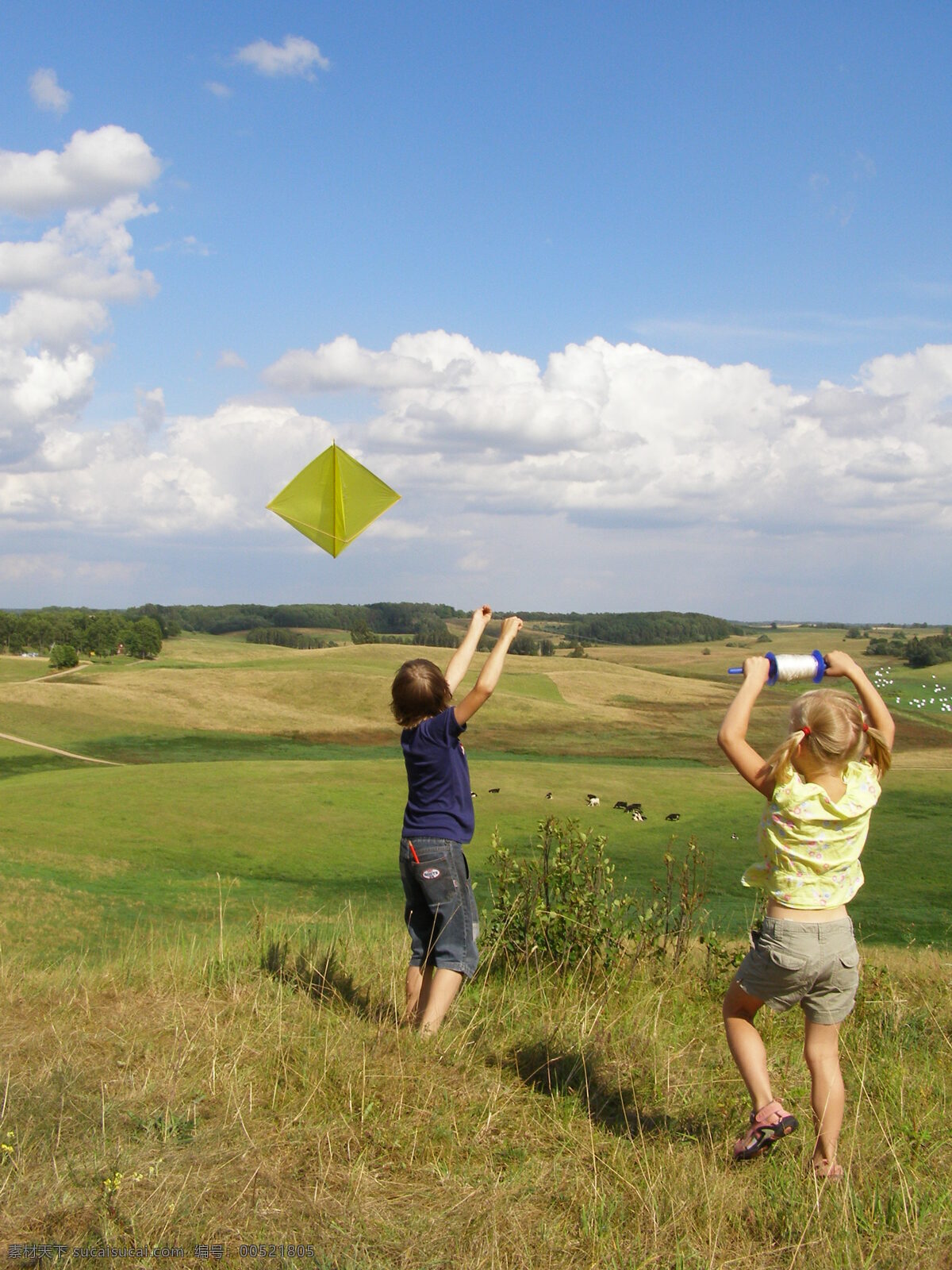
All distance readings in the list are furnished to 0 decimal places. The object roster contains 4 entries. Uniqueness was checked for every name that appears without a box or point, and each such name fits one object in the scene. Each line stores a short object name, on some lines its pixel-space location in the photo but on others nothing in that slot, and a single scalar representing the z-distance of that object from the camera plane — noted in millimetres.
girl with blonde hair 3652
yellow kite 5621
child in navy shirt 4727
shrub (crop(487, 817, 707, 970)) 6020
